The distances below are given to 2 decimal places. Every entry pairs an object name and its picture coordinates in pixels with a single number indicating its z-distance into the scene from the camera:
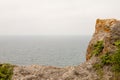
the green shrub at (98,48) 12.56
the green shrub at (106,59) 11.74
